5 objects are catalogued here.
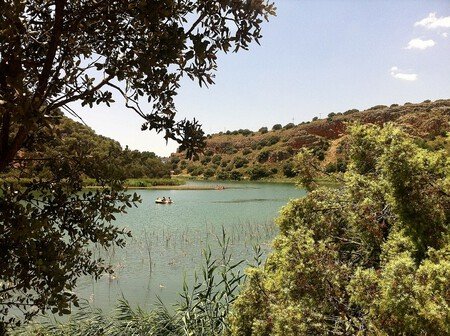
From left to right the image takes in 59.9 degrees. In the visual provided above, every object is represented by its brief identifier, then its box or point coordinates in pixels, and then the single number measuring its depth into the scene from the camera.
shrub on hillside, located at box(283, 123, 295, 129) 96.78
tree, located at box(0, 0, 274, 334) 2.31
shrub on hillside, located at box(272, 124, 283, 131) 100.46
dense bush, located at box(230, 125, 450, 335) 2.90
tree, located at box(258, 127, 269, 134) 101.31
